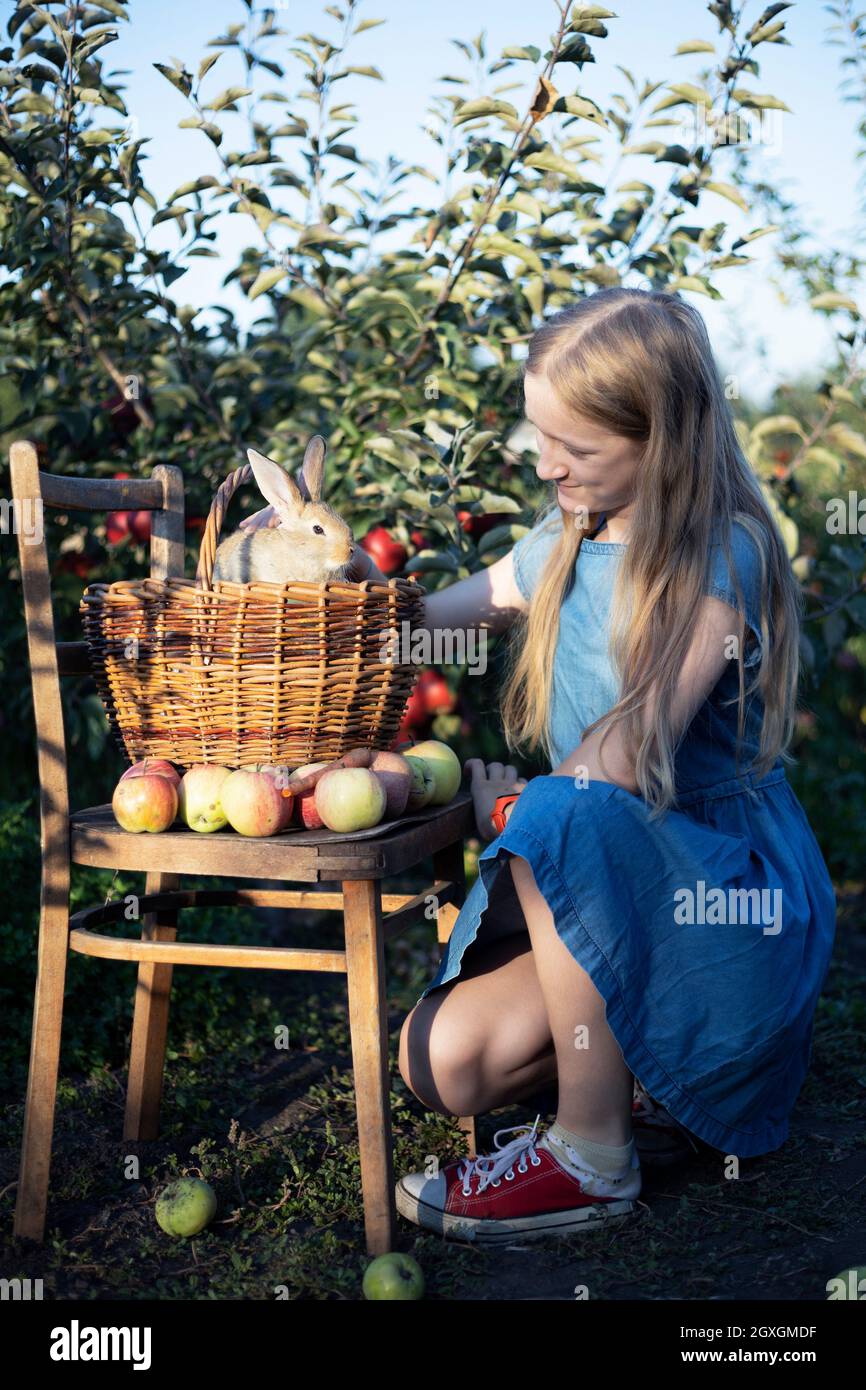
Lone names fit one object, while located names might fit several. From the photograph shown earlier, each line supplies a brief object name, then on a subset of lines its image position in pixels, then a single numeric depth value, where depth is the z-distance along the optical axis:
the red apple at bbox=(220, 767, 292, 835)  1.91
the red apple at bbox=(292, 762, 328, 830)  1.97
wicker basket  1.91
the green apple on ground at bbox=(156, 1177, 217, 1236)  2.06
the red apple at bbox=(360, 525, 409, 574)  3.16
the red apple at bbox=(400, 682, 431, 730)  3.42
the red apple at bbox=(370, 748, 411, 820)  2.01
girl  2.00
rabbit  2.16
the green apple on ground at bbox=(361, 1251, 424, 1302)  1.80
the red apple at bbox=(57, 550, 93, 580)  3.51
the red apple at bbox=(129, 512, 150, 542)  3.35
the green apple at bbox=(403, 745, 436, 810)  2.10
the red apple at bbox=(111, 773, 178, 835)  1.93
